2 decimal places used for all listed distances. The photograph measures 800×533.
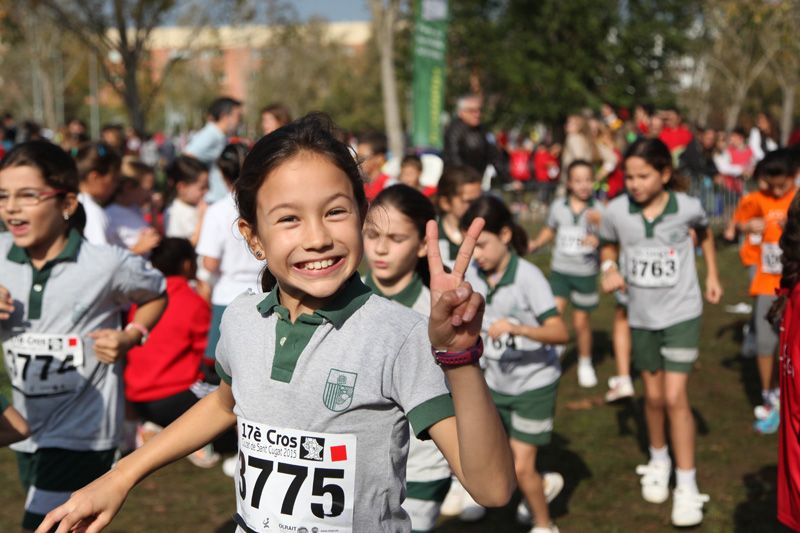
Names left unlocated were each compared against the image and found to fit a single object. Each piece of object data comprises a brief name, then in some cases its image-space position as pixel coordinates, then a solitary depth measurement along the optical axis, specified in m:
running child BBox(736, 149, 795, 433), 6.84
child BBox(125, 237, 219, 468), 5.52
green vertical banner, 14.95
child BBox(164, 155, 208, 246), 8.16
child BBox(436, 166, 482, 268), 6.07
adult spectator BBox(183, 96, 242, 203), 8.80
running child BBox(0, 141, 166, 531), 3.73
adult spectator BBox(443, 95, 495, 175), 9.23
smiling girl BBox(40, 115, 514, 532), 2.23
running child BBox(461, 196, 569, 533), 4.85
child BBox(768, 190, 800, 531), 3.24
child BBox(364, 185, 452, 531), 3.93
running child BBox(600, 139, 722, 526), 5.45
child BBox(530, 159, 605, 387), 8.15
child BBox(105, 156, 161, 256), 6.44
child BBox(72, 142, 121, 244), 5.73
